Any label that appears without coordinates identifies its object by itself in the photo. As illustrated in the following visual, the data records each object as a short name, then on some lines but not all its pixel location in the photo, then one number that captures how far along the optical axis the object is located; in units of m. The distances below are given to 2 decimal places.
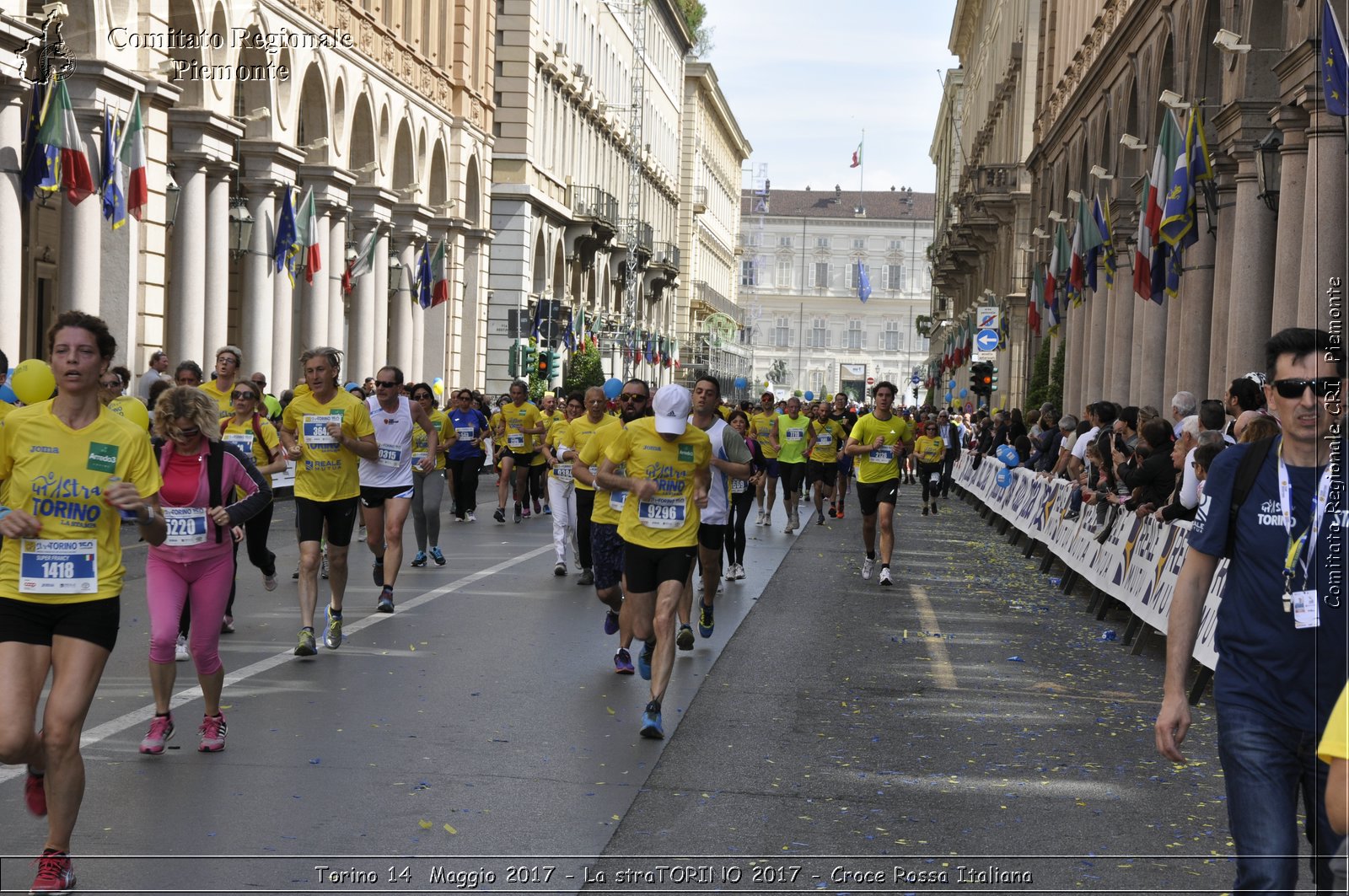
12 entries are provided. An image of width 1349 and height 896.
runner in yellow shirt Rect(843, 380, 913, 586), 17.25
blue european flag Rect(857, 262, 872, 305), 154.38
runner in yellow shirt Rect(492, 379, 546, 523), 23.47
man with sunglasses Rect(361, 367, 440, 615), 13.44
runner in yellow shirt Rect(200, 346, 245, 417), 13.26
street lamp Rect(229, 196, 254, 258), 31.20
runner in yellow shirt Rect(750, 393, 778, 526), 25.81
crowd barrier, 12.48
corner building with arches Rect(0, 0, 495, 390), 24.28
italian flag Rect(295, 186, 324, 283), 32.53
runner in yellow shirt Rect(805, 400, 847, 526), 27.67
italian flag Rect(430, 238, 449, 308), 43.25
